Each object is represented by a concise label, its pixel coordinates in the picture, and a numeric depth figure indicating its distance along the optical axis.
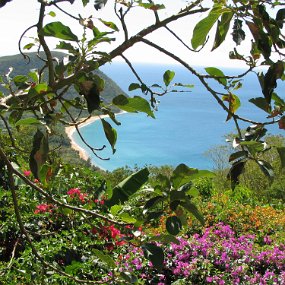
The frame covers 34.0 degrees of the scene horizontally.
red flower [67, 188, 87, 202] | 3.38
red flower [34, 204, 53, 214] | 3.18
